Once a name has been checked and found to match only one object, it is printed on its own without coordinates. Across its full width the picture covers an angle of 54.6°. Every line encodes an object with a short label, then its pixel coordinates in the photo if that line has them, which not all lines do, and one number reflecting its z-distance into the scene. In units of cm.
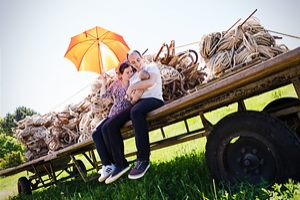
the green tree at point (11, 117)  4684
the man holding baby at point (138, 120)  319
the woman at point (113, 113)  367
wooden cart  213
